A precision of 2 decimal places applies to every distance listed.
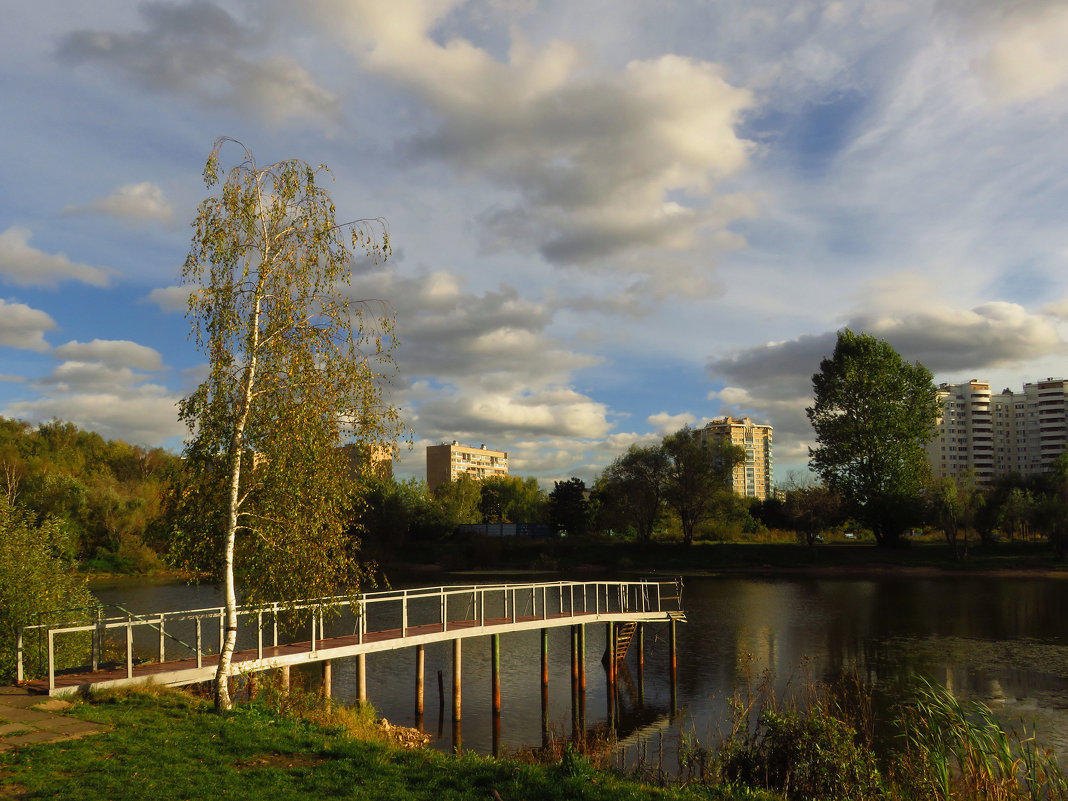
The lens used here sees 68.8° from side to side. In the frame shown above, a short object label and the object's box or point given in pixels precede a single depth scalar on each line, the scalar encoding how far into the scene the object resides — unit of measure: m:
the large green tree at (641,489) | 83.38
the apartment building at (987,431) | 179.38
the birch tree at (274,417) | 14.30
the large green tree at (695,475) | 81.19
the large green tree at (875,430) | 76.75
